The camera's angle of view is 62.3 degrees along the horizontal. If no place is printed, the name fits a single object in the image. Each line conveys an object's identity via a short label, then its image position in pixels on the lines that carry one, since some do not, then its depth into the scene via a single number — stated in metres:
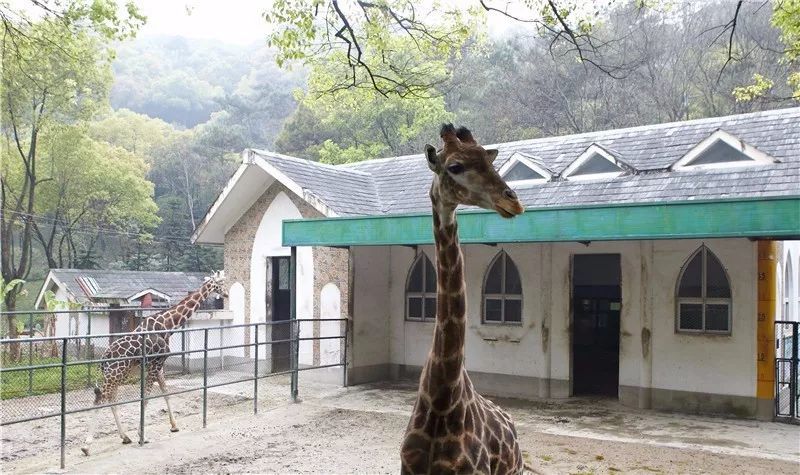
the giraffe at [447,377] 3.84
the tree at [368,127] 30.73
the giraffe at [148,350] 8.05
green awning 7.39
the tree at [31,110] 19.44
